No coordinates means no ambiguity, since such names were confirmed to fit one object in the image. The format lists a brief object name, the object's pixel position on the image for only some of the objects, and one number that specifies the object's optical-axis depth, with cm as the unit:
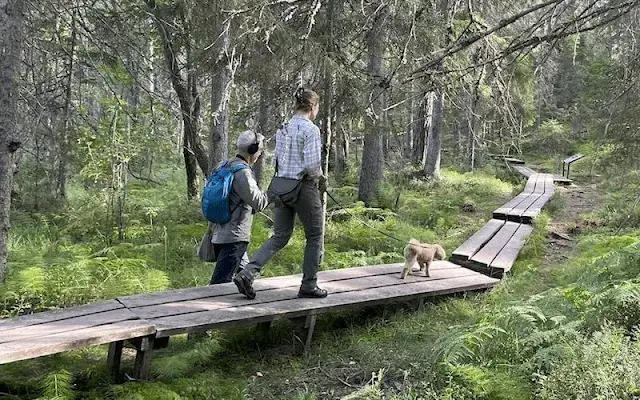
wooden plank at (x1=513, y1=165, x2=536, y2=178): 2062
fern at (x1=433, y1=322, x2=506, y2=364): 442
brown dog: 664
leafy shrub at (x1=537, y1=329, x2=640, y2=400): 342
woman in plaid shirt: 501
